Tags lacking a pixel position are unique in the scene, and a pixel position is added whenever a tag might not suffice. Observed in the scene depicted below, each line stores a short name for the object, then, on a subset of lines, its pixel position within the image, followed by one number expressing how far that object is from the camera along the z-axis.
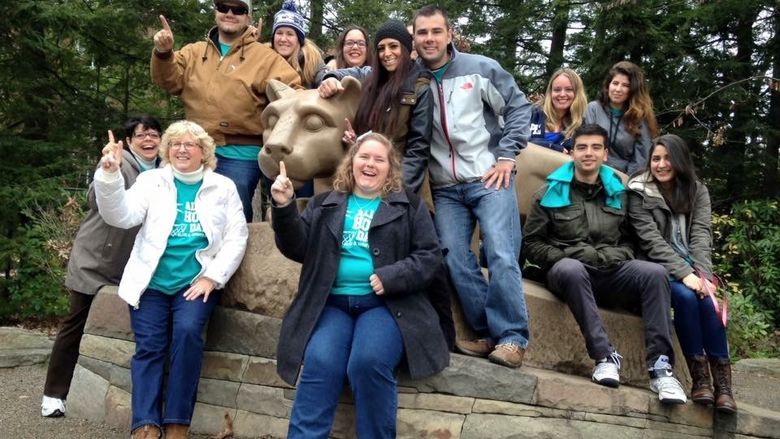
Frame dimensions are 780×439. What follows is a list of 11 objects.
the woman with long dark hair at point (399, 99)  3.84
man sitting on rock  3.93
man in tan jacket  4.57
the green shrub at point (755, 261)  9.16
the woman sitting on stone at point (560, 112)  5.34
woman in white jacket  3.71
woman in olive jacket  4.01
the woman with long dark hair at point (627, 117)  5.05
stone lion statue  3.91
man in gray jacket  3.83
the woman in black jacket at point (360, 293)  3.24
